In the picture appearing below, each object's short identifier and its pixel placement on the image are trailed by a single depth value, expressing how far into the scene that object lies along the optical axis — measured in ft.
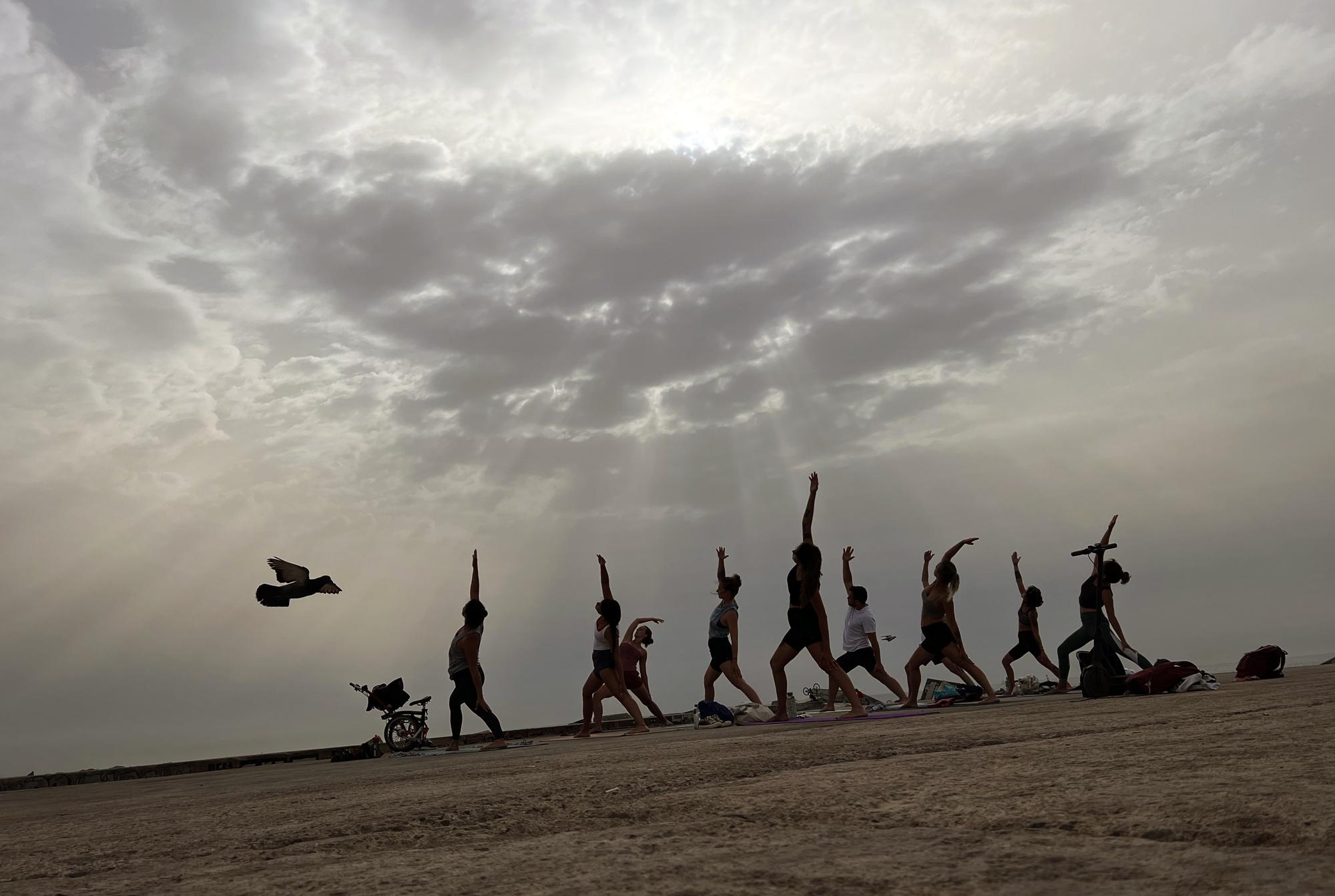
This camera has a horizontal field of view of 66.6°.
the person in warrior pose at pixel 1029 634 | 52.26
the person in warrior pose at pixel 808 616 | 38.45
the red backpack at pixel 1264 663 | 44.04
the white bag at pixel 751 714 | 42.63
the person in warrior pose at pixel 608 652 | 43.93
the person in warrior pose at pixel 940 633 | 43.73
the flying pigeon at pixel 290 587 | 42.52
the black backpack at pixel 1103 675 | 35.35
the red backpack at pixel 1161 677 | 35.32
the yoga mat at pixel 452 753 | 40.70
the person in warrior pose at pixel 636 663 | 48.65
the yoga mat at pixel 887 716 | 35.24
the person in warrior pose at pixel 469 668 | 39.06
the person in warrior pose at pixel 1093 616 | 43.01
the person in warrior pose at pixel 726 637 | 45.32
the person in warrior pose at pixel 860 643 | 44.47
